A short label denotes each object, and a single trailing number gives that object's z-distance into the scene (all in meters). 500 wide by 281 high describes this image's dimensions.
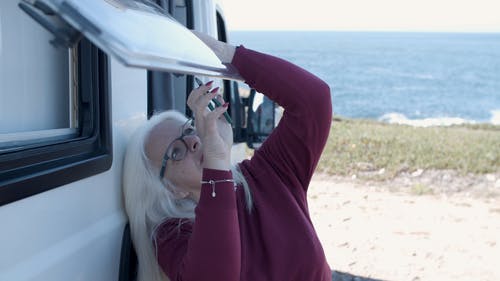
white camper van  1.24
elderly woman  1.79
